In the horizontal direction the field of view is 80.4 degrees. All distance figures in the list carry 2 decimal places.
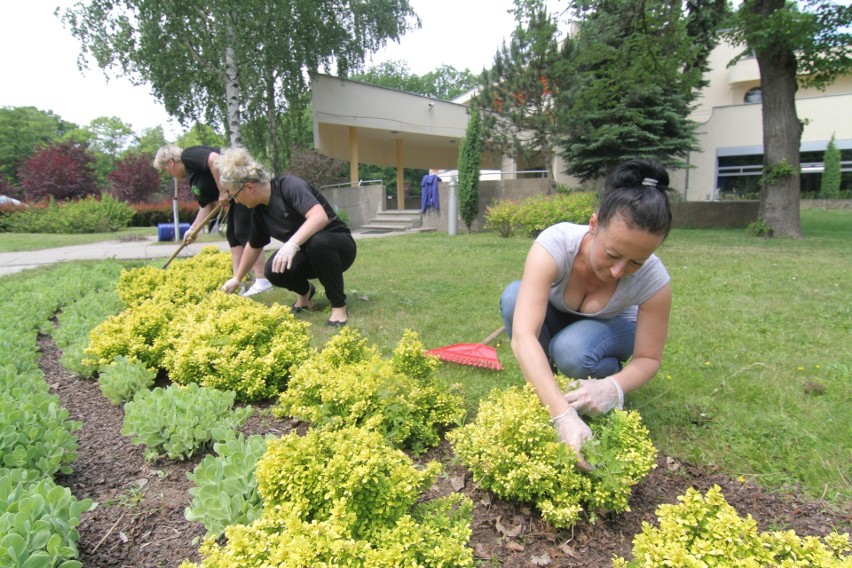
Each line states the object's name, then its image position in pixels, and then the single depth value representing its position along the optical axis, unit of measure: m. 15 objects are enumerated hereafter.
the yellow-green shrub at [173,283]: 3.94
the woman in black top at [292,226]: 3.66
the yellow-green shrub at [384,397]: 1.96
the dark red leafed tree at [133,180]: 28.36
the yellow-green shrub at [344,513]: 1.16
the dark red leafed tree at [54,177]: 25.83
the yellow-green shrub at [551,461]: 1.48
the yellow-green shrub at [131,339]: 2.71
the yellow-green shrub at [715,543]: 1.02
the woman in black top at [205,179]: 4.77
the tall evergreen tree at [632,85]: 9.49
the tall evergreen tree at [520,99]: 13.69
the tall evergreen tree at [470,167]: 13.20
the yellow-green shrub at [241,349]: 2.46
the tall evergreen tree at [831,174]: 19.12
